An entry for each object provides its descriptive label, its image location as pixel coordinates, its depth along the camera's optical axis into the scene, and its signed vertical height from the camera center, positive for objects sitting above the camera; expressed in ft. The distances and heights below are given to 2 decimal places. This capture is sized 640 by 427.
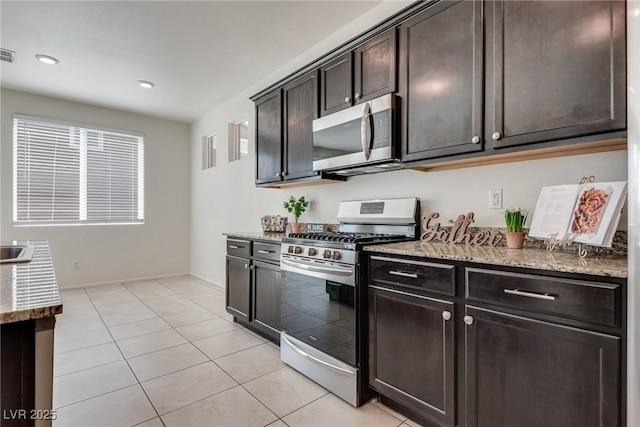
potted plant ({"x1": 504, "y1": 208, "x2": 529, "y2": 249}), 5.59 -0.22
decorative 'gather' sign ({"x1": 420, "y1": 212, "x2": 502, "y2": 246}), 6.20 -0.35
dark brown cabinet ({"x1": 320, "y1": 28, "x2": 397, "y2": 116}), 6.87 +3.30
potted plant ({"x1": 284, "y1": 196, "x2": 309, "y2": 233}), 10.46 +0.24
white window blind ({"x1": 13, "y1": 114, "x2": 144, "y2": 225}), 14.02 +1.92
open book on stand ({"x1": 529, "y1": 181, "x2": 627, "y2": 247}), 4.39 +0.07
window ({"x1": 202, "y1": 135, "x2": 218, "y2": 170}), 17.19 +3.44
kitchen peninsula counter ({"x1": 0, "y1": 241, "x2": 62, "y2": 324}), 2.43 -0.71
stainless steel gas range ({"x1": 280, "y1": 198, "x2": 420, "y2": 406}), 6.21 -1.72
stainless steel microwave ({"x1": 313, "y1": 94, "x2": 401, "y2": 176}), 6.75 +1.78
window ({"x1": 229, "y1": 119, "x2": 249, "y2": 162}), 14.60 +3.49
